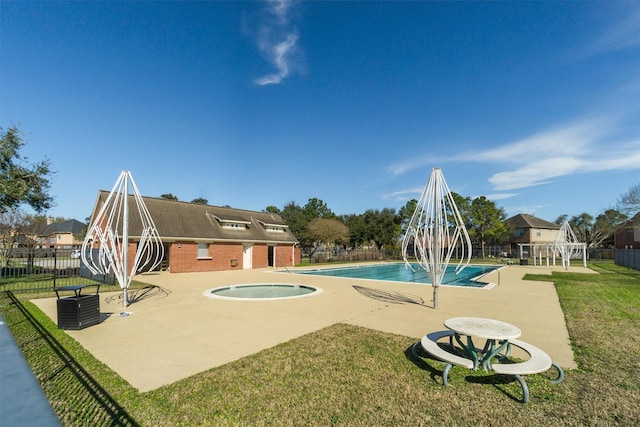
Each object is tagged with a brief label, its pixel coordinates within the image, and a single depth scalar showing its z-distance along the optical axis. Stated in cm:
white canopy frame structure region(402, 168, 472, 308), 830
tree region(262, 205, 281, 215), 5949
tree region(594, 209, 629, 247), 4420
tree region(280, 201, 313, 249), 4078
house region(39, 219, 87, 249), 5568
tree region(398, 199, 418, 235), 4241
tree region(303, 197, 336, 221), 5128
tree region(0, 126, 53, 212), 1480
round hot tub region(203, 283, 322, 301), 1190
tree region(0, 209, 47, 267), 2430
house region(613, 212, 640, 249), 3039
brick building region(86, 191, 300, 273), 1925
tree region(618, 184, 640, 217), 2820
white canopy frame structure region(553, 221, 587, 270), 2214
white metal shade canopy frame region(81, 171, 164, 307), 851
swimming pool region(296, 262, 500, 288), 1925
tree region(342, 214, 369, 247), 4291
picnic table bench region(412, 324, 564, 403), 357
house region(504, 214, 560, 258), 4547
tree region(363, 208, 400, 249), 4228
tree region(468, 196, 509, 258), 3866
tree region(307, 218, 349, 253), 3591
